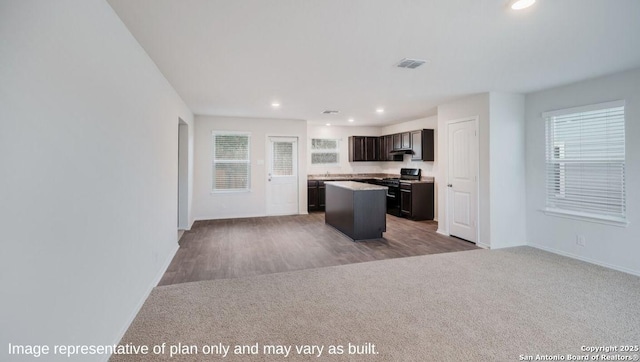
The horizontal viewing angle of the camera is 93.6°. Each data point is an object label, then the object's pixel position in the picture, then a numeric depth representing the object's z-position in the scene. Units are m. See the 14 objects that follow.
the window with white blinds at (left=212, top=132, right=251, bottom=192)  6.96
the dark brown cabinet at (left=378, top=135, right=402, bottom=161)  8.22
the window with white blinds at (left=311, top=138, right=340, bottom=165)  8.70
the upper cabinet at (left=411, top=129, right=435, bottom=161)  6.96
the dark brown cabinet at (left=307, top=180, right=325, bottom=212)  7.99
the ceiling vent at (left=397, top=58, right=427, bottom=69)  3.22
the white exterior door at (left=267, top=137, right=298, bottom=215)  7.46
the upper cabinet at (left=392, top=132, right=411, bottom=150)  7.45
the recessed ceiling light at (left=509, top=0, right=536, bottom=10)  2.07
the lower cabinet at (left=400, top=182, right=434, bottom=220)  6.91
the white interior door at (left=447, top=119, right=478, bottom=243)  4.90
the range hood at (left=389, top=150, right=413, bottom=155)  7.45
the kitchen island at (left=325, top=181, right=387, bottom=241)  5.10
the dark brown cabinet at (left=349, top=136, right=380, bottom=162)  8.67
